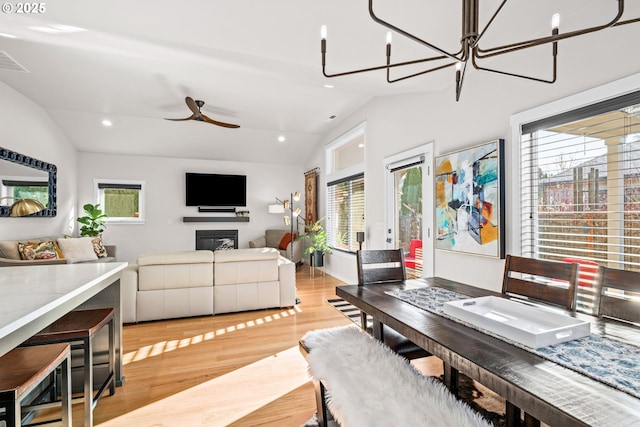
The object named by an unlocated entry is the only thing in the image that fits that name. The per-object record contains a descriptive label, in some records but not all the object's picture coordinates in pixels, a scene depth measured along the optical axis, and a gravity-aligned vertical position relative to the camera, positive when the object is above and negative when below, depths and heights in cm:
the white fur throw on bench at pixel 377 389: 91 -57
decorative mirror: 420 +53
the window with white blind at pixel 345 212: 538 +4
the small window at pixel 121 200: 691 +33
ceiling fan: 423 +147
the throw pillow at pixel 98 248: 555 -60
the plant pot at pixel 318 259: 644 -93
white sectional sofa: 342 -80
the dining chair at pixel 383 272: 189 -41
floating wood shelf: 739 -11
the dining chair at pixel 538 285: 152 -39
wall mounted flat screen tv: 741 +61
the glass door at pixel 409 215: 383 -1
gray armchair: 730 -68
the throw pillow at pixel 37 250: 425 -51
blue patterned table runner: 84 -44
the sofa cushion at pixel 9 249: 405 -46
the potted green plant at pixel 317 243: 614 -59
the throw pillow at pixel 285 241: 725 -64
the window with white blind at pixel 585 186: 190 +19
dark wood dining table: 72 -45
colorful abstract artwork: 262 +13
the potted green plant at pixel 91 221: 613 -13
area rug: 179 -118
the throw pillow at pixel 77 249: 508 -58
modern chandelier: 113 +73
